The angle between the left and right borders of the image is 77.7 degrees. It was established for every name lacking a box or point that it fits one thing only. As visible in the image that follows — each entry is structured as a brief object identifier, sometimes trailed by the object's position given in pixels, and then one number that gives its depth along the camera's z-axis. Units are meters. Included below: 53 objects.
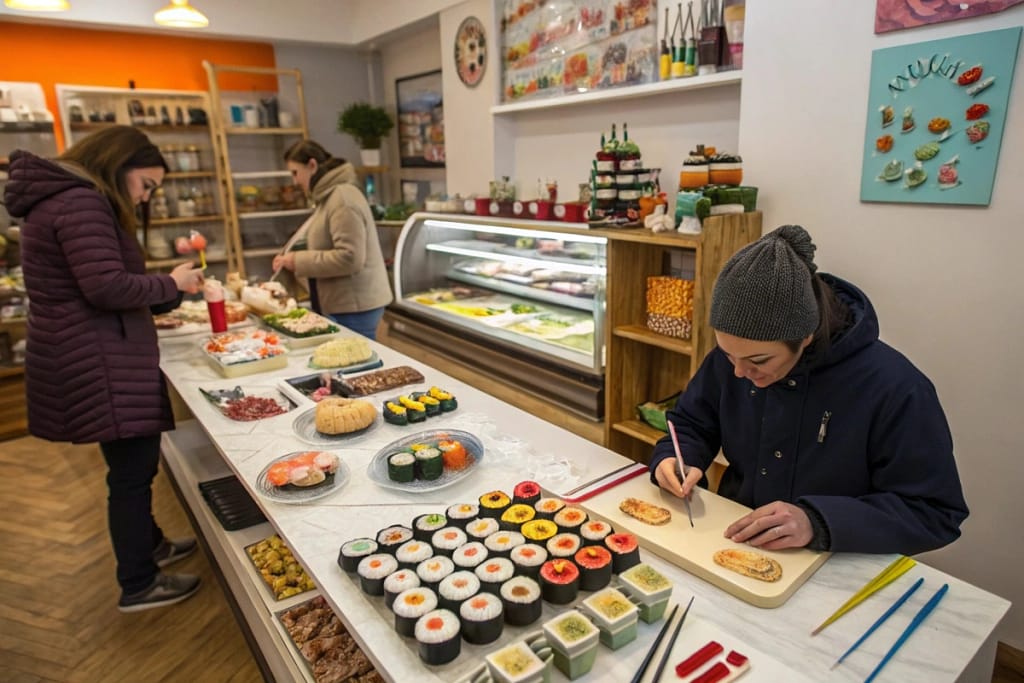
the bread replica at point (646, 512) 1.55
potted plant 6.23
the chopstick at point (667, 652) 1.12
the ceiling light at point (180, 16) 4.38
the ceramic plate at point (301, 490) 1.75
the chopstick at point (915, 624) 1.14
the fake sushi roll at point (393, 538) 1.44
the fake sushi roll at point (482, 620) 1.18
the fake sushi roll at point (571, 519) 1.45
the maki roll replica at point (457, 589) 1.23
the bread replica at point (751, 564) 1.33
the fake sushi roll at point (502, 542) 1.37
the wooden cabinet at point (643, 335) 2.69
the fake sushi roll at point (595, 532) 1.40
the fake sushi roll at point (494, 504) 1.52
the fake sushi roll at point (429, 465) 1.79
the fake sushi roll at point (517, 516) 1.47
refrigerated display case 3.32
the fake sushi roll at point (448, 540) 1.40
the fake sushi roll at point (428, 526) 1.46
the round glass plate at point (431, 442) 1.77
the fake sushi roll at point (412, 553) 1.37
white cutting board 1.31
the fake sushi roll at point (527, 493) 1.58
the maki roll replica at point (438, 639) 1.14
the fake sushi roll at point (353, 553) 1.42
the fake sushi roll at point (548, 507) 1.51
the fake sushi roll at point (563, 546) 1.35
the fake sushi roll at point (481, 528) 1.44
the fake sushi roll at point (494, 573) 1.27
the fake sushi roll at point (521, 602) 1.22
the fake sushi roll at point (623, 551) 1.35
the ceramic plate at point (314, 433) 2.11
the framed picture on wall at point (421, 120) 6.04
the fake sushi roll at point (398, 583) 1.28
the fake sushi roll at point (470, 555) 1.34
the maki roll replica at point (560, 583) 1.27
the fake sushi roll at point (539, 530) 1.42
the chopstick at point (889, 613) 1.17
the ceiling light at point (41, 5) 3.65
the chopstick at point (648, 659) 1.11
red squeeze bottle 3.27
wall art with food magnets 2.09
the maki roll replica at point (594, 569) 1.30
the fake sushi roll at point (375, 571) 1.33
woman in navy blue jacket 1.36
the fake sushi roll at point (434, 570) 1.30
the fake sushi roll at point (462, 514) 1.50
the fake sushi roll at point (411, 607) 1.21
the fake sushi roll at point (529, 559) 1.31
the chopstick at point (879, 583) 1.26
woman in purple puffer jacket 2.21
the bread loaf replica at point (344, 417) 2.13
